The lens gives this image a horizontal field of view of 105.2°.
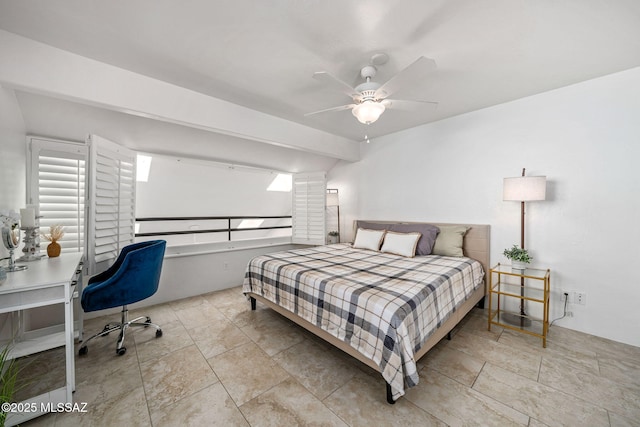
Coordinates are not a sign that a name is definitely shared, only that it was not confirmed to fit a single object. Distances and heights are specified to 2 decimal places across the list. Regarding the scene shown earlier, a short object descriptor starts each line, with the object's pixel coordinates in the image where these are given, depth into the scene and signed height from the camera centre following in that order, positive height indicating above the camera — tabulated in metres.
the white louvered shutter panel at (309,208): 4.32 +0.06
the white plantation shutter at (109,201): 2.27 +0.06
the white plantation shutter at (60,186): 2.48 +0.21
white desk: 1.42 -0.58
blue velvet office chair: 2.09 -0.71
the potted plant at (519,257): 2.50 -0.43
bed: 1.58 -0.68
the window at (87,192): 2.28 +0.15
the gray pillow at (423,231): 3.18 -0.24
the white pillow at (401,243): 3.11 -0.39
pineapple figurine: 2.19 -0.32
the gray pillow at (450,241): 3.08 -0.34
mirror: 1.72 -0.26
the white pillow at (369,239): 3.49 -0.39
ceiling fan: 1.69 +0.95
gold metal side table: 2.45 -0.99
